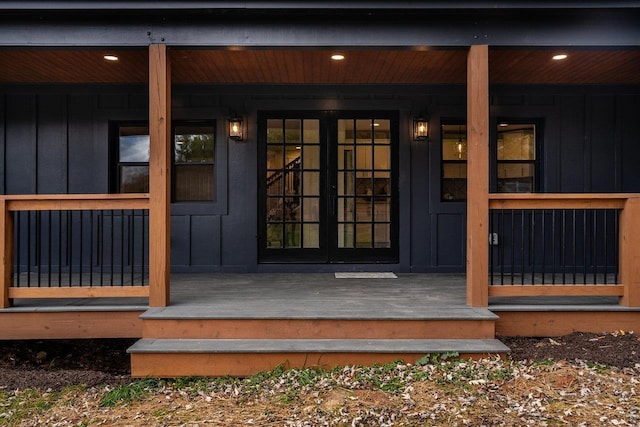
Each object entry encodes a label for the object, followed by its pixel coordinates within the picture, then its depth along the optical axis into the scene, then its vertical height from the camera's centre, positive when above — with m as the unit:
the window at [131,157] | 5.83 +0.72
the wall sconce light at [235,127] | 5.62 +1.08
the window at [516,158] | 5.85 +0.70
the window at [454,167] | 5.84 +0.58
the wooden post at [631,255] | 3.81 -0.39
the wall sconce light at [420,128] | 5.65 +1.07
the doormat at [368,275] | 5.27 -0.79
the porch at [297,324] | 3.35 -0.94
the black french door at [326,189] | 5.78 +0.29
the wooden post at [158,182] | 3.80 +0.26
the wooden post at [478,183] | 3.82 +0.24
